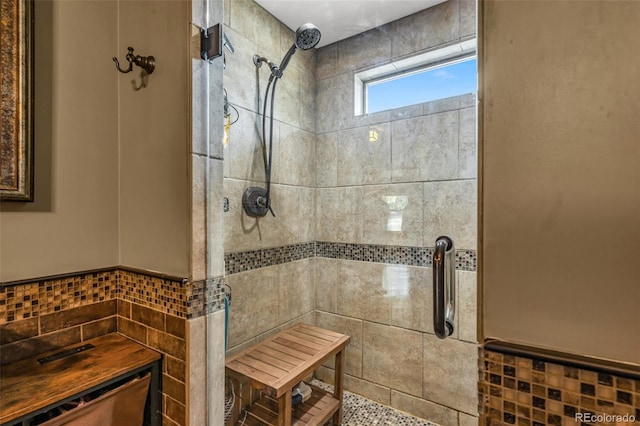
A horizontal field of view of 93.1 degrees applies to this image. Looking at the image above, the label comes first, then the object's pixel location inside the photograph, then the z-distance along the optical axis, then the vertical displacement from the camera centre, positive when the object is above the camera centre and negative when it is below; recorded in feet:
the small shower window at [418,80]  5.81 +2.82
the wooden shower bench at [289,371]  4.75 -2.57
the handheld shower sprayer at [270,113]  6.00 +2.10
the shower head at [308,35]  5.99 +3.55
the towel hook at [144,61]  3.75 +1.89
